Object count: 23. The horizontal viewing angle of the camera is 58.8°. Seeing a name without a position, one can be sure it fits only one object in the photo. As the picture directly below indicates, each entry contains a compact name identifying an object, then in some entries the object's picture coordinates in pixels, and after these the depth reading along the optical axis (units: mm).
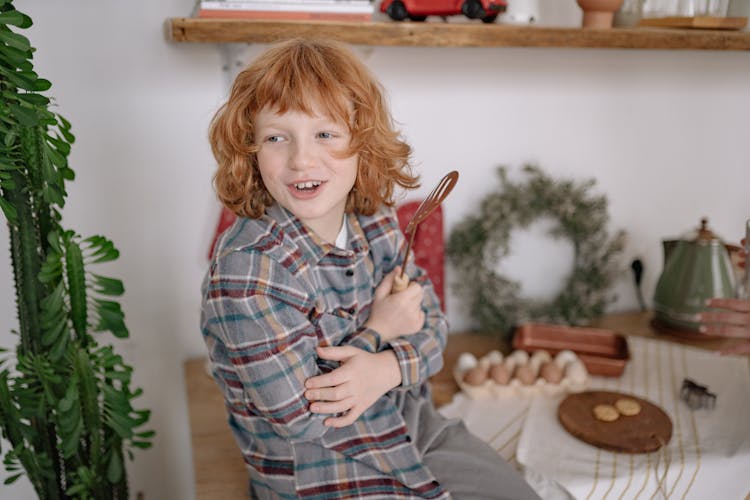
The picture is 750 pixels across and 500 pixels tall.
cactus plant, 909
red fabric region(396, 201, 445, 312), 1507
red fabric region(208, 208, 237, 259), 1397
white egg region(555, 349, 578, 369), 1393
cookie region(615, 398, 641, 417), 1213
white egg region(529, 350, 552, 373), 1392
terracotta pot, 1362
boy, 914
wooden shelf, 1173
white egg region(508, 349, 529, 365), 1416
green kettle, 1493
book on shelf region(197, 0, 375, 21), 1191
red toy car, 1292
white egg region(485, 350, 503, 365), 1419
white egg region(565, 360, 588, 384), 1353
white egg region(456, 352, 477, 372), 1398
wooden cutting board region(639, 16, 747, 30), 1412
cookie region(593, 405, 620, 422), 1196
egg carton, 1337
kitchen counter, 1110
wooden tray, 1506
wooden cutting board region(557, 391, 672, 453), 1127
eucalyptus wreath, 1577
